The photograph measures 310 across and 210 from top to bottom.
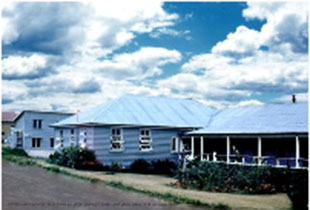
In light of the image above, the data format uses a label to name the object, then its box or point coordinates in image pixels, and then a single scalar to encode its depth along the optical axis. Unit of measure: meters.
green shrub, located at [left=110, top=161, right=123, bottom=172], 27.86
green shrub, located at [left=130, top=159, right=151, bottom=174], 28.40
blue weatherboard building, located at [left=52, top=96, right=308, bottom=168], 24.64
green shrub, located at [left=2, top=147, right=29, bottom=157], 38.97
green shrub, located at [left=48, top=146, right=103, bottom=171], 27.12
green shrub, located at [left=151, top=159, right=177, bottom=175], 29.03
